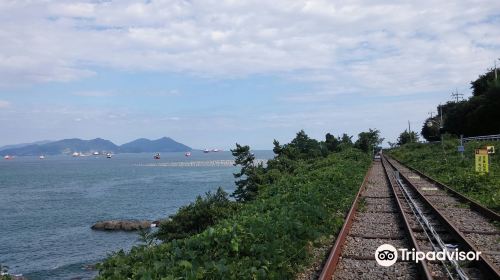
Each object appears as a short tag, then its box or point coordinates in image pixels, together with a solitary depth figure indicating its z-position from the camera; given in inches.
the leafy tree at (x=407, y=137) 4650.1
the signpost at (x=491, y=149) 1117.9
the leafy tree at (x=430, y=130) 3989.2
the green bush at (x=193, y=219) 860.0
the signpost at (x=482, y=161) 835.5
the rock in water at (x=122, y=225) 1658.5
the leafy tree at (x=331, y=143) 2802.7
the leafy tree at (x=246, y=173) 1393.9
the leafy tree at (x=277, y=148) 2014.5
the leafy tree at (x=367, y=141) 3038.9
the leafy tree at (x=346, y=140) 2970.0
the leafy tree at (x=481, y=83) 2837.1
